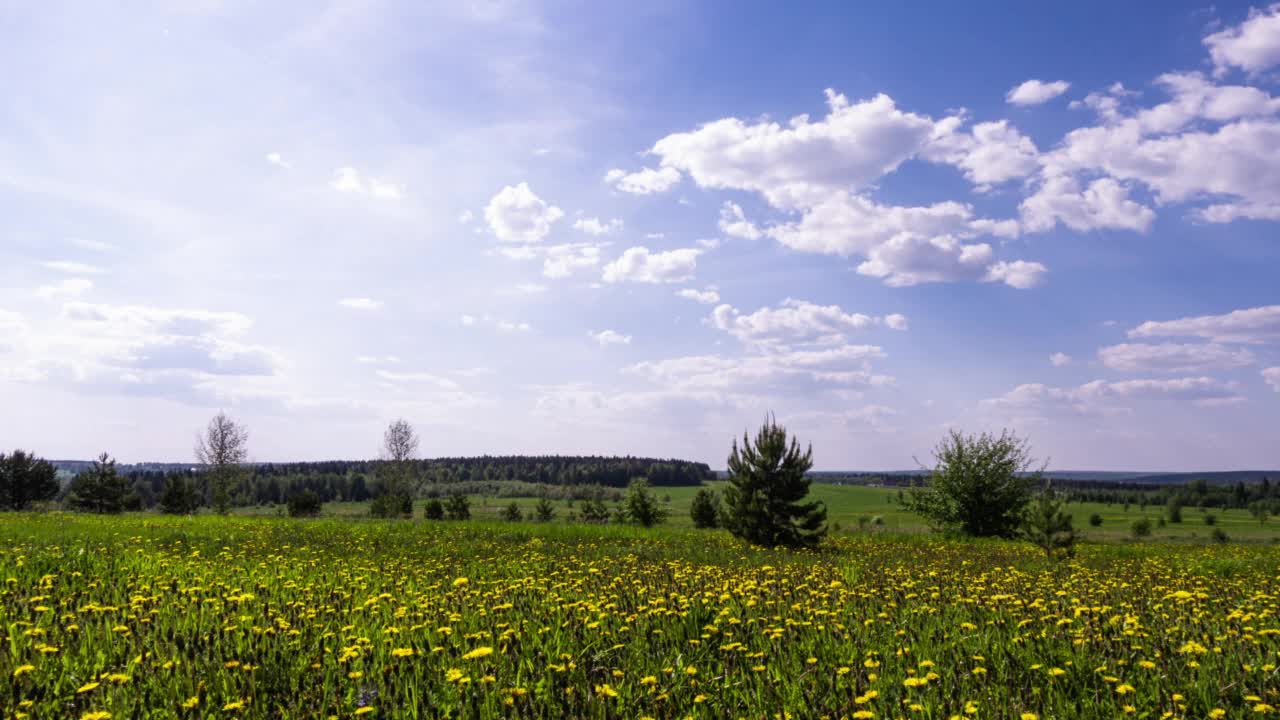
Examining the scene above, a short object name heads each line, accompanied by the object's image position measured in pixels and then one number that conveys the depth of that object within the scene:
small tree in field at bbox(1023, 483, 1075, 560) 19.44
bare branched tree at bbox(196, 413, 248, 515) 68.88
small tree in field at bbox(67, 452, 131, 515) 57.22
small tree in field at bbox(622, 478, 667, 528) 57.59
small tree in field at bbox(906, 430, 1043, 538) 36.28
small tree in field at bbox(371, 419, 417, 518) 73.56
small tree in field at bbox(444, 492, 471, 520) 56.67
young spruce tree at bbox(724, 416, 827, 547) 20.75
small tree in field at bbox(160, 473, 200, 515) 69.12
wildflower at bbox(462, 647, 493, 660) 4.93
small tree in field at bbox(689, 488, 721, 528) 61.34
